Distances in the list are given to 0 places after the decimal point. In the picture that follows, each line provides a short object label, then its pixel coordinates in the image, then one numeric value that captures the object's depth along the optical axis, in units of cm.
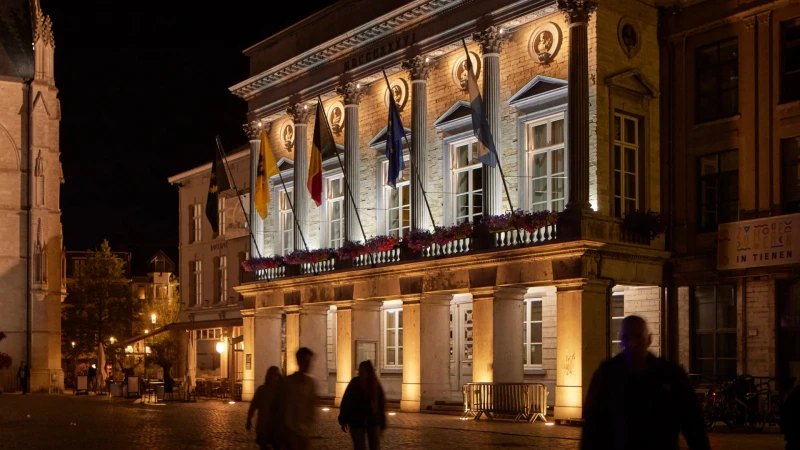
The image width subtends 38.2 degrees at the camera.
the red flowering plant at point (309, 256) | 3547
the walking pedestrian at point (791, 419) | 847
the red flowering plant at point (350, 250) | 3356
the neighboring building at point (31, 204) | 5584
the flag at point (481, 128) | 2705
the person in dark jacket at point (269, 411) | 1221
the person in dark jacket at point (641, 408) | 662
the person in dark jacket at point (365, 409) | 1270
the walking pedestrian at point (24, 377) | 5441
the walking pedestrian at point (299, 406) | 1151
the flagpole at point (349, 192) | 3324
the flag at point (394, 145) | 3053
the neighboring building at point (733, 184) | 2464
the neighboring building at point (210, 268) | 4584
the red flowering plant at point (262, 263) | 3838
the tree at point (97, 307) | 7225
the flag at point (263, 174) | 3656
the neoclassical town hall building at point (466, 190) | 2641
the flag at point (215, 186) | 3769
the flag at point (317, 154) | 3353
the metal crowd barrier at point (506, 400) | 2630
